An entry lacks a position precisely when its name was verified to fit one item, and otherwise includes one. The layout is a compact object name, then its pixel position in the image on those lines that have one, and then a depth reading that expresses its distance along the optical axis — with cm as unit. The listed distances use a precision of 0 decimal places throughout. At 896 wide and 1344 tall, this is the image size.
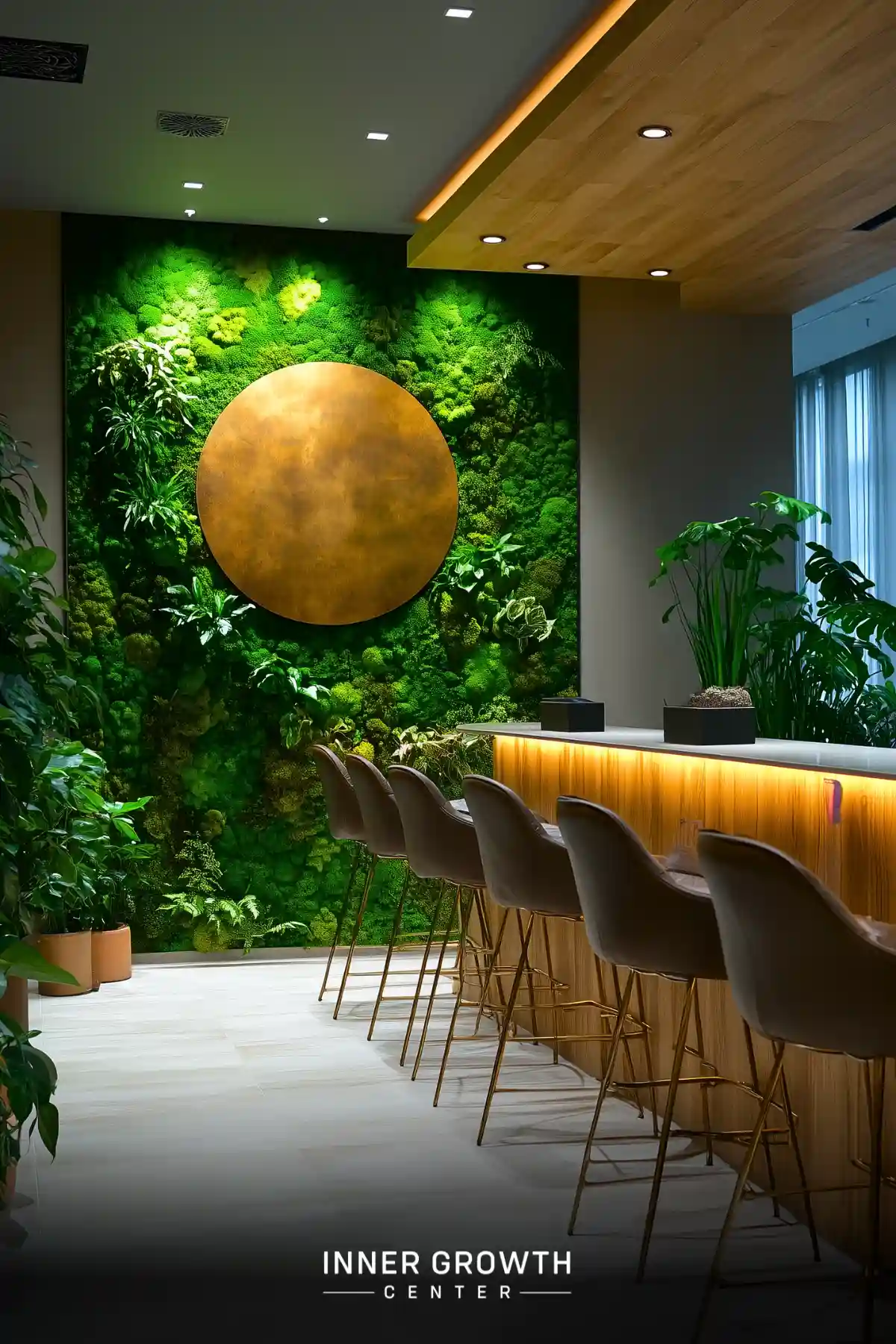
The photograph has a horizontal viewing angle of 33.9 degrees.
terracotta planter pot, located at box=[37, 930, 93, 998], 596
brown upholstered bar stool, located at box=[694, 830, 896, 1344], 248
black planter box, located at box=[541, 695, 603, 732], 497
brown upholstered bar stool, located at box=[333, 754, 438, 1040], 517
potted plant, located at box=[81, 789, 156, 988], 609
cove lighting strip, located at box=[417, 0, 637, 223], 480
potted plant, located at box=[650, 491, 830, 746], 667
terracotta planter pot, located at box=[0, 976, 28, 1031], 367
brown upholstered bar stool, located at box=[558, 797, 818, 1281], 311
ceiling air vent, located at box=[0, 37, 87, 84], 500
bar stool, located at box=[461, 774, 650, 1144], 387
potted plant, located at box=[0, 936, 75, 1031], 238
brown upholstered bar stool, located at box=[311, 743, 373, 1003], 572
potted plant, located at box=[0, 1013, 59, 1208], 263
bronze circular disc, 683
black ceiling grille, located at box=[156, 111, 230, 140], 562
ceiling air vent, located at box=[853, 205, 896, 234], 602
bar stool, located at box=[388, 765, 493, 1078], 446
